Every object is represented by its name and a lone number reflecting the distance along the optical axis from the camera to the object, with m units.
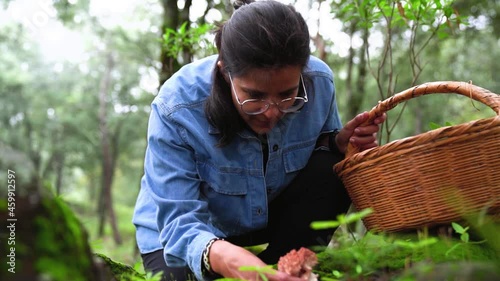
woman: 1.99
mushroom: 1.37
